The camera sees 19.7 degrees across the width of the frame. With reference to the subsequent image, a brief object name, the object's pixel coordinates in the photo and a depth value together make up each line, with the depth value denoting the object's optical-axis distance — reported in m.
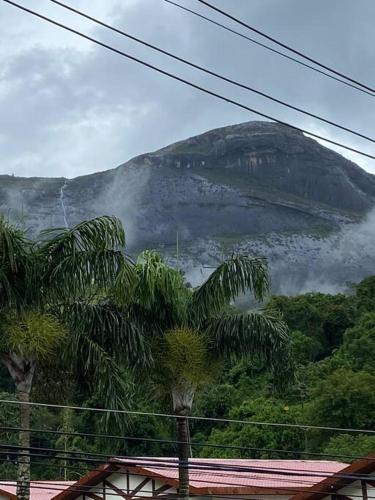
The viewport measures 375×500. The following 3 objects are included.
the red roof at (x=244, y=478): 24.94
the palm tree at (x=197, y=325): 20.88
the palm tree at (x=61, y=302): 18.77
